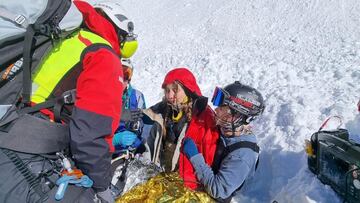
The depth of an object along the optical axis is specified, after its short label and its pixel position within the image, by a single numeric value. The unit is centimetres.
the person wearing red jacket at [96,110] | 279
